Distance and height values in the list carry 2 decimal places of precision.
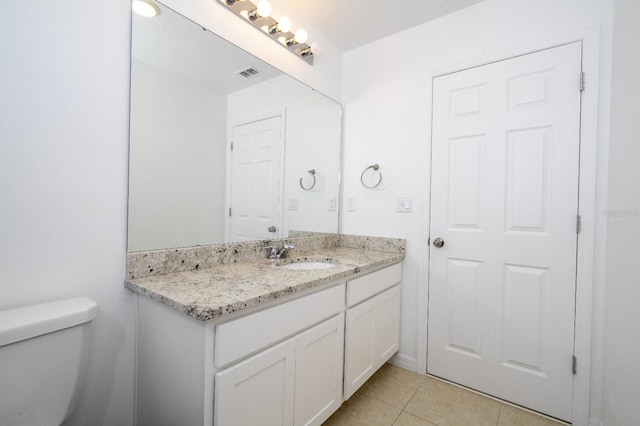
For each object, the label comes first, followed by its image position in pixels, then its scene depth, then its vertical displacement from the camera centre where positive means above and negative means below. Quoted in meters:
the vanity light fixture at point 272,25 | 1.46 +1.07
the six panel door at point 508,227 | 1.46 -0.07
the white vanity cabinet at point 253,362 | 0.86 -0.56
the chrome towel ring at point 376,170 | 2.06 +0.31
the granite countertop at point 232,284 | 0.86 -0.29
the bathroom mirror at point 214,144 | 1.17 +0.36
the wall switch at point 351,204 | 2.19 +0.06
